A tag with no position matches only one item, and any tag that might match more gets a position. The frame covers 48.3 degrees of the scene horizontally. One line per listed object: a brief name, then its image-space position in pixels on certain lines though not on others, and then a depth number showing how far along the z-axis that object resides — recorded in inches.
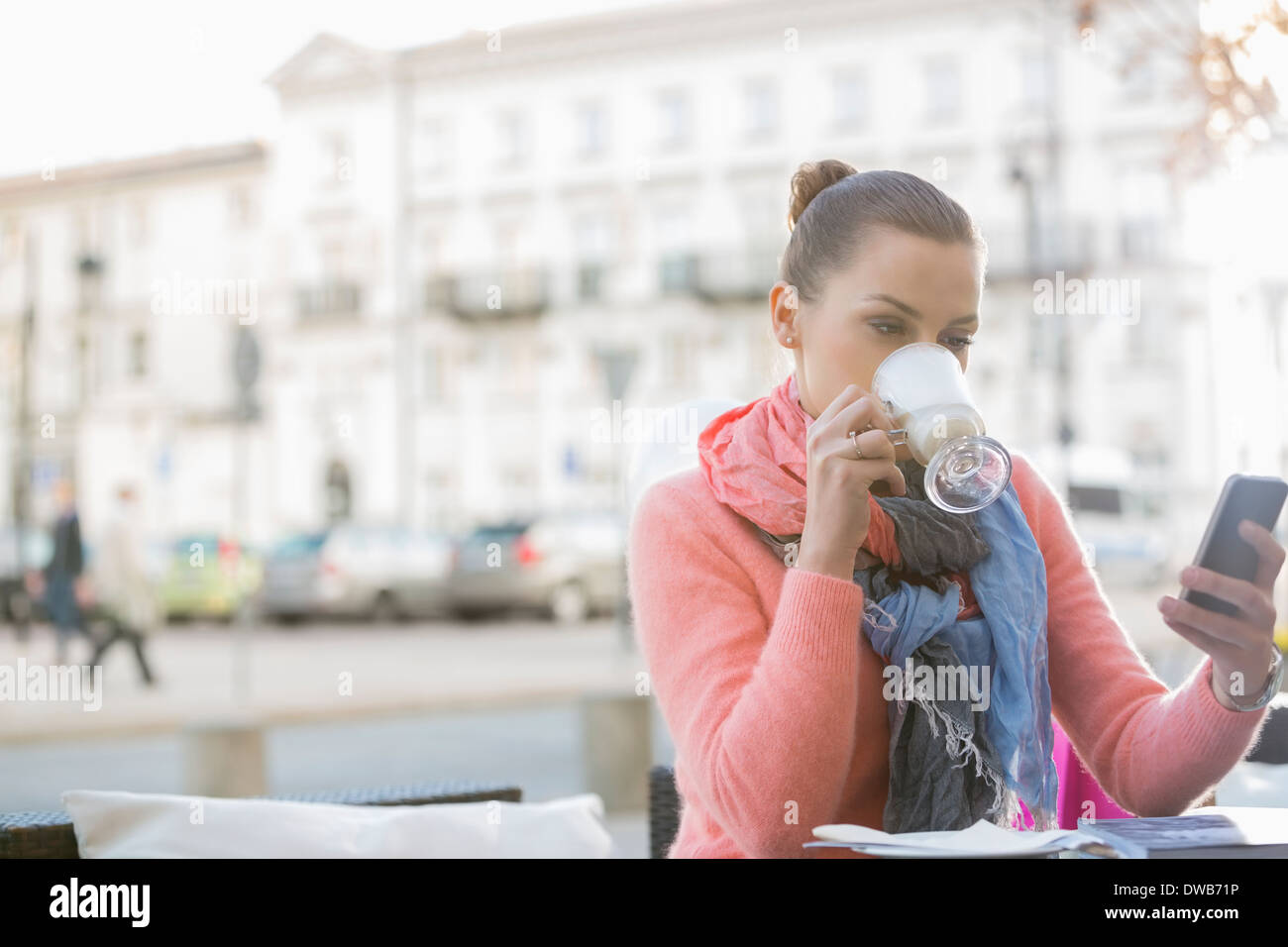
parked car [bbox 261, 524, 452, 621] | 772.6
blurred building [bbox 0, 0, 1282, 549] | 1134.4
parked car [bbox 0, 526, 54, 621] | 757.9
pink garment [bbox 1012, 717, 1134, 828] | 81.0
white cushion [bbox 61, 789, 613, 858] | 75.8
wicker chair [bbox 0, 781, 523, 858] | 75.8
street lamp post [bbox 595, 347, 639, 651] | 461.7
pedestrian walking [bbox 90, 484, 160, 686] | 444.5
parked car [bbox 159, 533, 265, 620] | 786.8
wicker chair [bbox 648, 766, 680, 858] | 93.3
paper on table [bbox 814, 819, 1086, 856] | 54.4
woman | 61.9
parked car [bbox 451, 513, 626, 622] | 753.0
